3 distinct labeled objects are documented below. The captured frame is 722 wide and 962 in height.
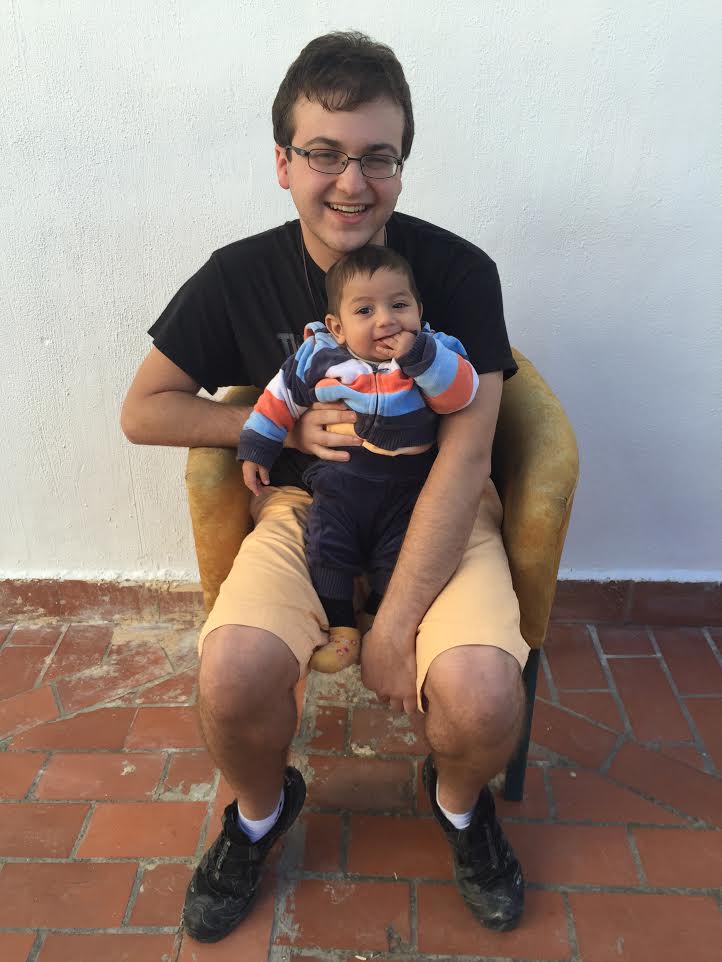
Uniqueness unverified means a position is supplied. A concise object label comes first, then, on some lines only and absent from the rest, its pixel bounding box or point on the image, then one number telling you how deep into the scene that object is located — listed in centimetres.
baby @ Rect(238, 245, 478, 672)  149
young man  149
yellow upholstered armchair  161
